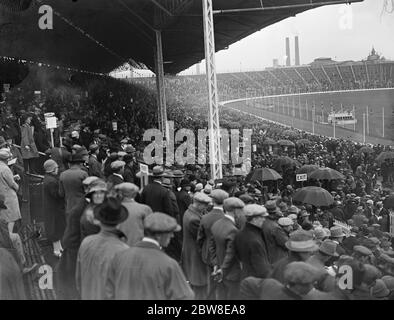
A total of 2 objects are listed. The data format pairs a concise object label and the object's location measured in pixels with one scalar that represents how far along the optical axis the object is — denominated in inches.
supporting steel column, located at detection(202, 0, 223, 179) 443.2
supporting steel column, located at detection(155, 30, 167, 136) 734.8
